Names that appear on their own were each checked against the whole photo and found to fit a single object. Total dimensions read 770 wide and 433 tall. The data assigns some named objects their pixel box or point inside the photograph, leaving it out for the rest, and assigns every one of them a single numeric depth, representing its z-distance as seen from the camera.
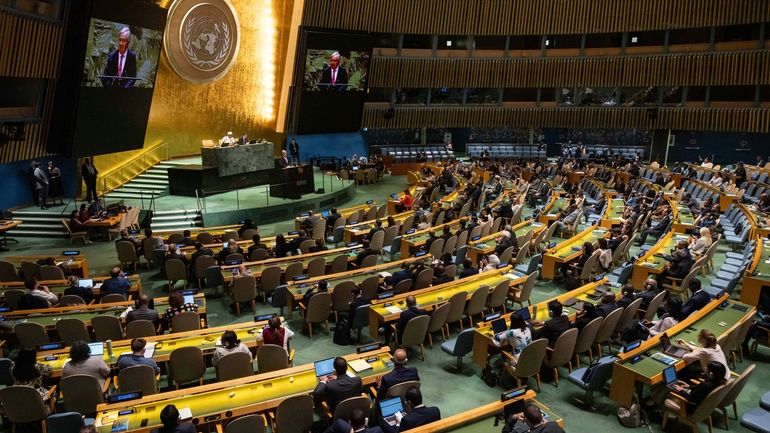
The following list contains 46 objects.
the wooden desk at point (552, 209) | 17.48
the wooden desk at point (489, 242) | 12.98
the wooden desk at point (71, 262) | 11.90
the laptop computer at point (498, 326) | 7.96
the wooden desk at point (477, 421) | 5.52
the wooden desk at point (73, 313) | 8.55
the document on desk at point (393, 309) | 8.96
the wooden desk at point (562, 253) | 12.34
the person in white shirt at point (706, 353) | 6.89
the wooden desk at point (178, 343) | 7.13
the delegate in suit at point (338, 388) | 6.20
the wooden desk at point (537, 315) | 8.09
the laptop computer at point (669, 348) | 7.35
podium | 20.39
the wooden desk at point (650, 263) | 11.40
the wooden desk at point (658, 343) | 6.89
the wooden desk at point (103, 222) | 15.84
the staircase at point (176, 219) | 17.31
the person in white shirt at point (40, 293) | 9.26
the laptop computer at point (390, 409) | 5.80
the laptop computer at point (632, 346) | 7.46
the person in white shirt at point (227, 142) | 21.11
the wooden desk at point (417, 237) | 13.62
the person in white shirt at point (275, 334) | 7.62
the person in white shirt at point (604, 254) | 12.09
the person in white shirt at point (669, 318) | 8.42
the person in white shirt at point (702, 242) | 12.43
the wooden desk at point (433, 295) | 9.01
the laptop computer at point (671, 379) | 6.57
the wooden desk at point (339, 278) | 10.16
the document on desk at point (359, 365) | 6.94
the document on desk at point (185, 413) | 5.64
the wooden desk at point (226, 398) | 5.72
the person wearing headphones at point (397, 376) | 6.47
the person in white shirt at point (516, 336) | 7.79
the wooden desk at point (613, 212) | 15.93
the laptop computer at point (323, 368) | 6.61
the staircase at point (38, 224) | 16.69
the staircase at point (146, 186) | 20.28
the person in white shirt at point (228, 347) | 7.12
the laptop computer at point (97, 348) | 7.02
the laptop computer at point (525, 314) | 8.05
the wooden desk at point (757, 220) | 13.95
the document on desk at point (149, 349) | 7.27
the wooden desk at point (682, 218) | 14.82
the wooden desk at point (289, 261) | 11.23
